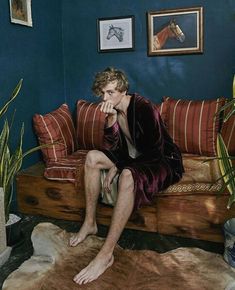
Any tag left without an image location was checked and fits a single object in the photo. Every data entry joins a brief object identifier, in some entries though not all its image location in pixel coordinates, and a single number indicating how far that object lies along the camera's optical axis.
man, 2.06
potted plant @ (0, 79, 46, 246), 2.30
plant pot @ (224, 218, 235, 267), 1.99
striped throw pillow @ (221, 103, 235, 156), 2.67
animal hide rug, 1.87
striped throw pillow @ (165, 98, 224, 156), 2.82
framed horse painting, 3.01
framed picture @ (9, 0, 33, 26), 2.72
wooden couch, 2.28
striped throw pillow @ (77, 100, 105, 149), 3.21
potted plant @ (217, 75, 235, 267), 1.99
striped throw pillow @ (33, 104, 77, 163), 2.88
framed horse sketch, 3.23
